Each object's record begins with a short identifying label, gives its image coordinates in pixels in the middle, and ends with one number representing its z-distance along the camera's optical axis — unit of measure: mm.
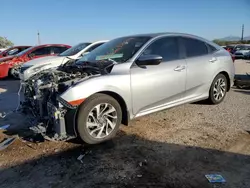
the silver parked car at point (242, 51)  18485
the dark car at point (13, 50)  11222
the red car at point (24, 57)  8611
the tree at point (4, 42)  33533
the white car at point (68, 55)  6336
